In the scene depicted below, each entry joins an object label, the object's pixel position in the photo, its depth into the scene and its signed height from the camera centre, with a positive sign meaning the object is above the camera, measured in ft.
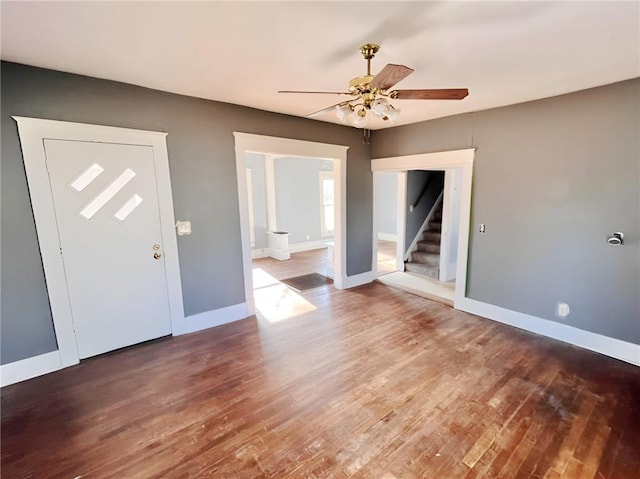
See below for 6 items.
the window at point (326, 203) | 26.94 -0.56
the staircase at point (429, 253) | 18.07 -3.78
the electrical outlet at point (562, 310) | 10.08 -4.08
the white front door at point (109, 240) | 8.45 -1.22
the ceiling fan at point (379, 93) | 6.02 +2.20
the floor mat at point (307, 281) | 16.12 -4.89
